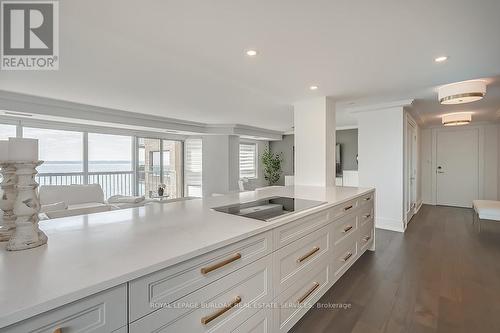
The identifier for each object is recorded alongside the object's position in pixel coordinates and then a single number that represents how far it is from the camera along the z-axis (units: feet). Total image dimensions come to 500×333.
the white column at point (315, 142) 11.73
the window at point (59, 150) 15.17
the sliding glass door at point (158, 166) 20.21
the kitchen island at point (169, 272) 2.19
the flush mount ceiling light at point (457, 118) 14.64
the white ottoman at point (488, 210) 11.45
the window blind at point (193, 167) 23.12
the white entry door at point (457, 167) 19.75
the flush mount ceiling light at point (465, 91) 9.36
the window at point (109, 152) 17.46
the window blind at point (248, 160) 27.58
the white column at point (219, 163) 21.86
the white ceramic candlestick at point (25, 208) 2.90
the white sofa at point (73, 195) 13.58
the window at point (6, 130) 13.77
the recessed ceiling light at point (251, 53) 6.90
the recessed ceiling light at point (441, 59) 7.28
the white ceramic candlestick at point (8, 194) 3.18
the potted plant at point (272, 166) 28.09
